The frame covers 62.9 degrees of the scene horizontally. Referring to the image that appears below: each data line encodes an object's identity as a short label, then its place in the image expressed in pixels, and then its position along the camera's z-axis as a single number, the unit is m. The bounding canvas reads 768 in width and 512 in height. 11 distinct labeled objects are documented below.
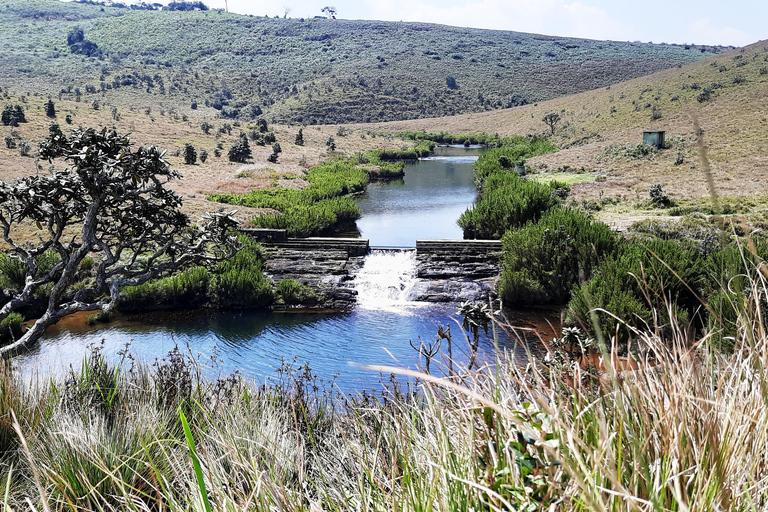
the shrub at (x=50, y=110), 37.14
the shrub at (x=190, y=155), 31.03
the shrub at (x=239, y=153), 33.50
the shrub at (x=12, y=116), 32.06
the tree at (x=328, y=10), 149.85
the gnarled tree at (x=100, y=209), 6.89
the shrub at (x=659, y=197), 19.45
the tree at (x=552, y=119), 51.59
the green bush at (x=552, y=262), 13.02
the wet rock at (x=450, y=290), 13.98
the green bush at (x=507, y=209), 17.97
